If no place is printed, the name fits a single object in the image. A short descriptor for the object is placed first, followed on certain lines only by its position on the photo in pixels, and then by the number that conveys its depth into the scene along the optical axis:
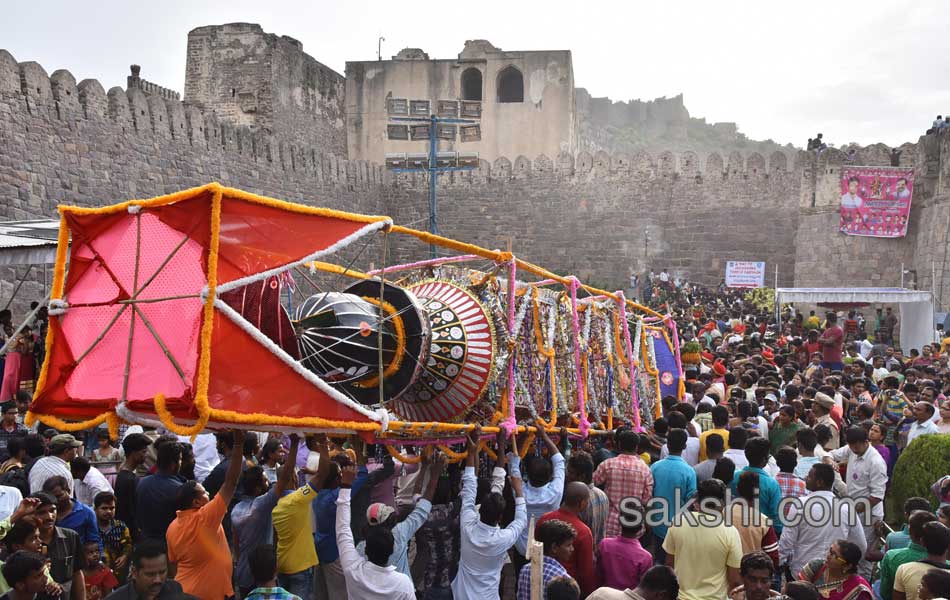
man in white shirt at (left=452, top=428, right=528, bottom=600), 4.71
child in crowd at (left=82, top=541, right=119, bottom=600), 4.66
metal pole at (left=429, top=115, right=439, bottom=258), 20.67
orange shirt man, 4.33
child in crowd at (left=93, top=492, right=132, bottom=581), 5.01
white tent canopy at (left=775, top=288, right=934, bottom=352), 15.04
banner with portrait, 19.33
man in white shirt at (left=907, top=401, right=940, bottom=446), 6.97
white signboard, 21.22
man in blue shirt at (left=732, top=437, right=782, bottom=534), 5.40
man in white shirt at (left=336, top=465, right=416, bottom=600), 4.29
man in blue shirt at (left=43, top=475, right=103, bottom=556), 4.59
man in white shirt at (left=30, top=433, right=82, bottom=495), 5.16
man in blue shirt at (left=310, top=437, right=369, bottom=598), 5.06
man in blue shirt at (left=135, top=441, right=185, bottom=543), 4.81
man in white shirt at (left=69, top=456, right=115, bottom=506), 5.43
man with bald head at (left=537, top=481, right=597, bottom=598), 4.79
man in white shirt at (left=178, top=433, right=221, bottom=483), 6.46
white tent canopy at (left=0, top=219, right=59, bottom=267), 7.13
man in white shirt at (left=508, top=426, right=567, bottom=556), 5.43
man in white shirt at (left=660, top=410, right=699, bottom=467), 6.59
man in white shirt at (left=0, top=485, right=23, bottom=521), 4.66
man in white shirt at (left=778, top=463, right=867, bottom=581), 5.17
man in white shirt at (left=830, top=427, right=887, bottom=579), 6.06
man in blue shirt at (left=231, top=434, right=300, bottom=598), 4.90
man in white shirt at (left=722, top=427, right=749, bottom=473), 6.23
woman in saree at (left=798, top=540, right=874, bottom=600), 4.16
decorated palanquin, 3.79
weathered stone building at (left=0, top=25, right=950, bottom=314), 15.87
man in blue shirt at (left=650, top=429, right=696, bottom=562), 5.71
